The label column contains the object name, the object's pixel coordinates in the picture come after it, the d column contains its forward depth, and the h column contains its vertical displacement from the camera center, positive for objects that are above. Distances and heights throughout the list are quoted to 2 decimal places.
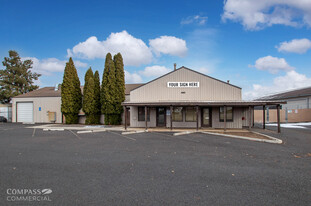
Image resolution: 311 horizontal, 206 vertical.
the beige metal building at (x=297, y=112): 24.75 -0.59
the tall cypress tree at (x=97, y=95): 22.39 +1.61
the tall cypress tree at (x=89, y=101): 21.95 +0.87
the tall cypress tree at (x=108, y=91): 20.88 +1.95
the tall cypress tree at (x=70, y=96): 22.53 +1.52
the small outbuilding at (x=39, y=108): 24.19 +0.06
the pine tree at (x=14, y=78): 36.31 +6.21
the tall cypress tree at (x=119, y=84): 21.01 +2.75
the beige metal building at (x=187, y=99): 16.70 +0.85
